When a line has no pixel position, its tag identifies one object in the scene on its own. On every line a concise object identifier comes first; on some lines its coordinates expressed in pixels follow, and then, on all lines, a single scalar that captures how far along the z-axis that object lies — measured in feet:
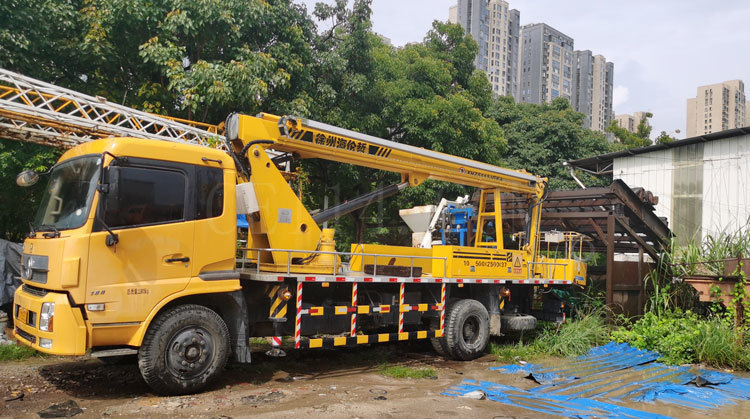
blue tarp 21.26
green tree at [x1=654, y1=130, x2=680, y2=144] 102.53
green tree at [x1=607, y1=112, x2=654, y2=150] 115.85
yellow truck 19.12
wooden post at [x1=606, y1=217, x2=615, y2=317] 37.37
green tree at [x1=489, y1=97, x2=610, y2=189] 87.35
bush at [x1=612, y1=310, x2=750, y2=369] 30.09
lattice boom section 29.35
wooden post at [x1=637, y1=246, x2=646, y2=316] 37.95
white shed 53.98
